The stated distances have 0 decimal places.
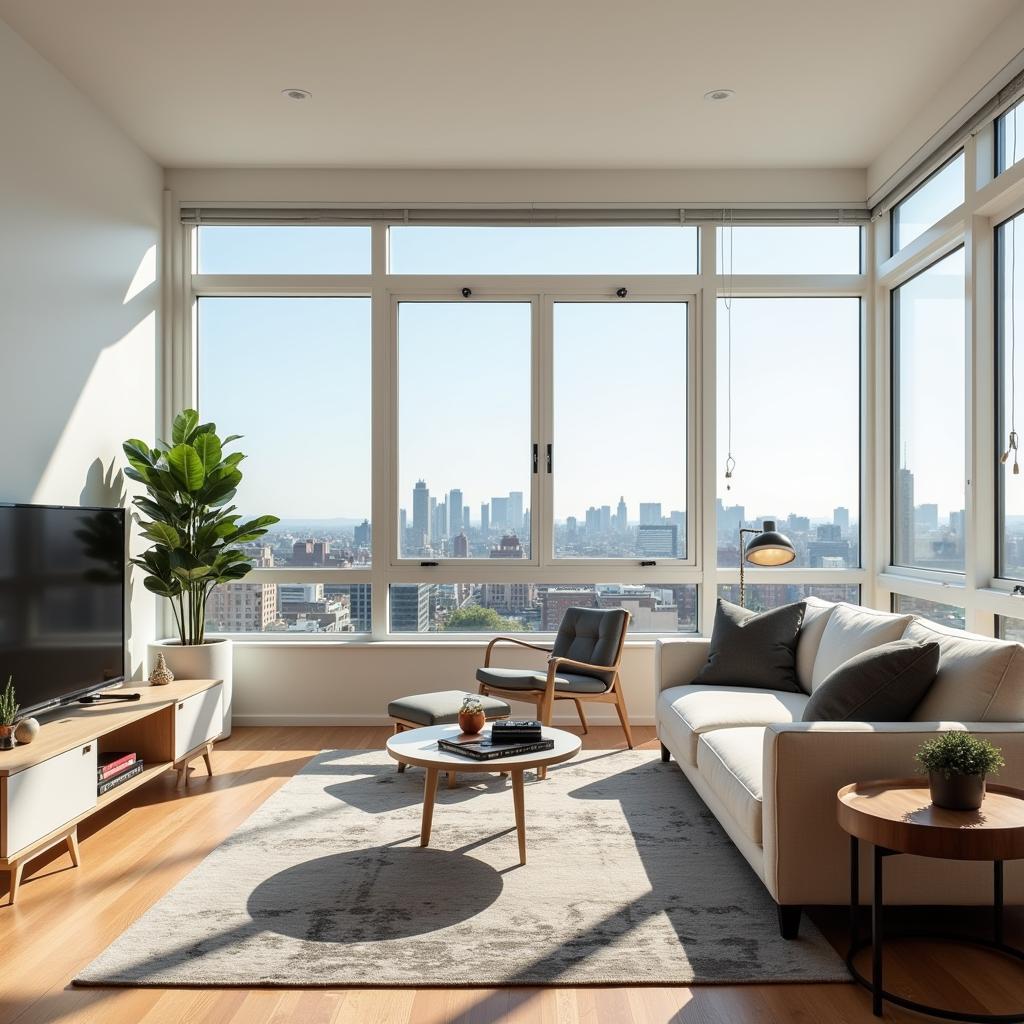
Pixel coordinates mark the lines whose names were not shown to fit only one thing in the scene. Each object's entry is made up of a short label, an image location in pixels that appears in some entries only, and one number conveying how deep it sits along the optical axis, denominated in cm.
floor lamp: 475
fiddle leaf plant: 509
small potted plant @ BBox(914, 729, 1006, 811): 238
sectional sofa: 274
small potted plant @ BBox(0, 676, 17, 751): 332
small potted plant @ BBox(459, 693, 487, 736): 375
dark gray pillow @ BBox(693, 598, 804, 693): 448
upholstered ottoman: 438
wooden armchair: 494
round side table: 225
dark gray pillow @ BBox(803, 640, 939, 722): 298
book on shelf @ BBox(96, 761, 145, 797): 372
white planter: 516
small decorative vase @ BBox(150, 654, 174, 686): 467
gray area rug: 260
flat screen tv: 364
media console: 308
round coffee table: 341
